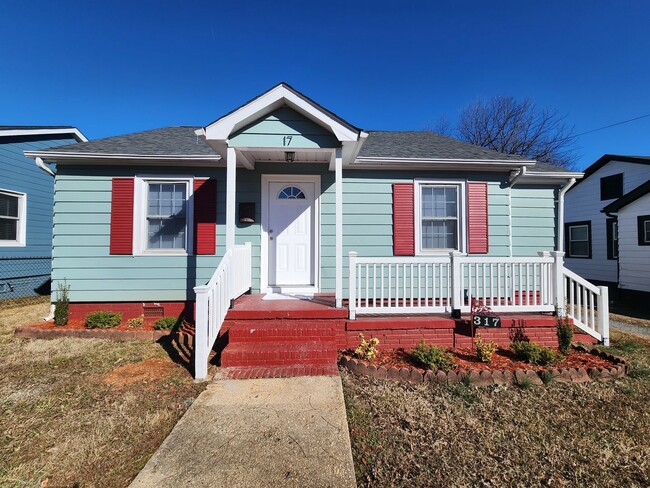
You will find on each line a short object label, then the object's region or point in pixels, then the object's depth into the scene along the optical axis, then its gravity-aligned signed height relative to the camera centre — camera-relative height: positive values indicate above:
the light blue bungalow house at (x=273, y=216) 5.71 +0.67
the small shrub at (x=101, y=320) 5.23 -1.23
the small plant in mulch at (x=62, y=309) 5.30 -1.06
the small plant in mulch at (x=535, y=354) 3.75 -1.25
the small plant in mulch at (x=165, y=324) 5.20 -1.28
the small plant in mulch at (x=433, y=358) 3.57 -1.25
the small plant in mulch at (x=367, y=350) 3.79 -1.25
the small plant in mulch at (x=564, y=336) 4.13 -1.12
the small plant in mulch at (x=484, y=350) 3.78 -1.21
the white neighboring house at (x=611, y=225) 9.25 +1.04
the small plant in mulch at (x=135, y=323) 5.28 -1.29
